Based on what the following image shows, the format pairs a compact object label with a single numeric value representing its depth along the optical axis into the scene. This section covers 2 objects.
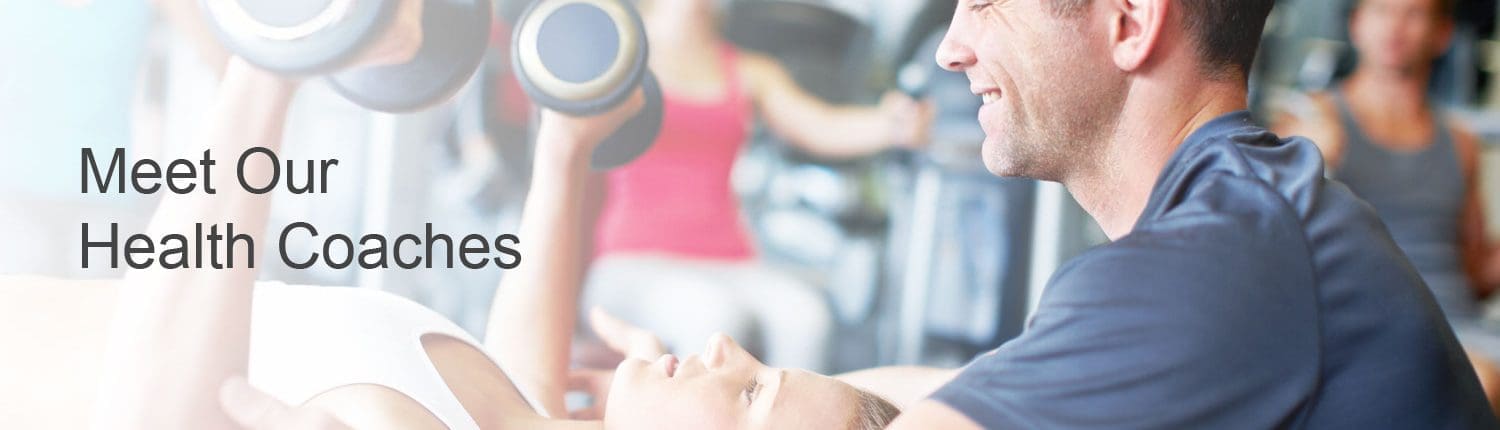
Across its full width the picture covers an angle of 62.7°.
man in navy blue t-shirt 0.82
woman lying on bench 1.22
